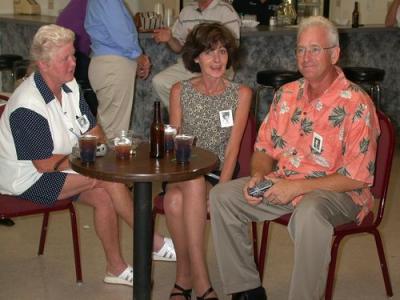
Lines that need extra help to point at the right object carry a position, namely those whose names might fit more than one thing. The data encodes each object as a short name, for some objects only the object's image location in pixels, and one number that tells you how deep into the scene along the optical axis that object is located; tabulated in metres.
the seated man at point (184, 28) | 5.10
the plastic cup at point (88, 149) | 2.58
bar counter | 5.45
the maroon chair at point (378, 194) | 2.87
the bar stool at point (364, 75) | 5.52
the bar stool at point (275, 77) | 5.32
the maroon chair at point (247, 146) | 3.30
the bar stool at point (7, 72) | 5.73
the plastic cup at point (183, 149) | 2.59
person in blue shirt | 4.58
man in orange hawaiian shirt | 2.69
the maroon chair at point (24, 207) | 3.08
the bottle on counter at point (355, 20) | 6.29
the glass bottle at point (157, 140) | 2.69
